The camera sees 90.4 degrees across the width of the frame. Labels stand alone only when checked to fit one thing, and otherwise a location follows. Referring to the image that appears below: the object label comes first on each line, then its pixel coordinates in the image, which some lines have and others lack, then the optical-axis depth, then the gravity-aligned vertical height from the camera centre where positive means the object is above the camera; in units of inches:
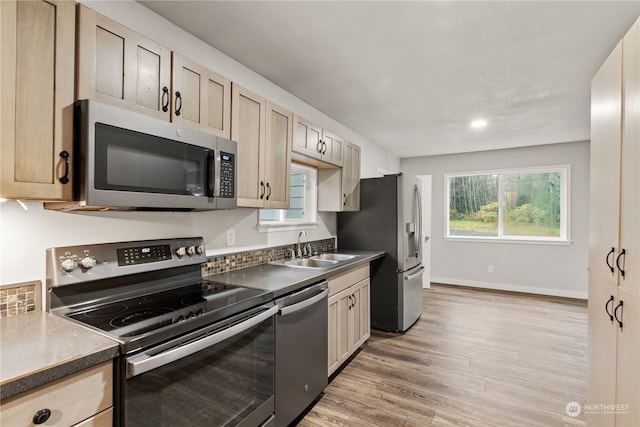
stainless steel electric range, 43.0 -17.9
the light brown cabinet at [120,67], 49.6 +25.2
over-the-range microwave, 47.8 +8.9
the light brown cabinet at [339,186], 130.2 +12.4
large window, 199.9 +8.2
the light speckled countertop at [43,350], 32.6 -16.4
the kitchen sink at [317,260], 109.5 -16.9
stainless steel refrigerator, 138.1 -11.1
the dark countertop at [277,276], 72.9 -16.0
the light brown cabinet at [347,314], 98.1 -33.6
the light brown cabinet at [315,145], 101.3 +24.5
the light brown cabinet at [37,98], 41.9 +16.0
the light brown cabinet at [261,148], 78.8 +18.0
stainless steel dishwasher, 71.6 -33.5
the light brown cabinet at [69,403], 32.8 -21.2
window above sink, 126.6 +7.6
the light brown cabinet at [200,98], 63.6 +25.1
